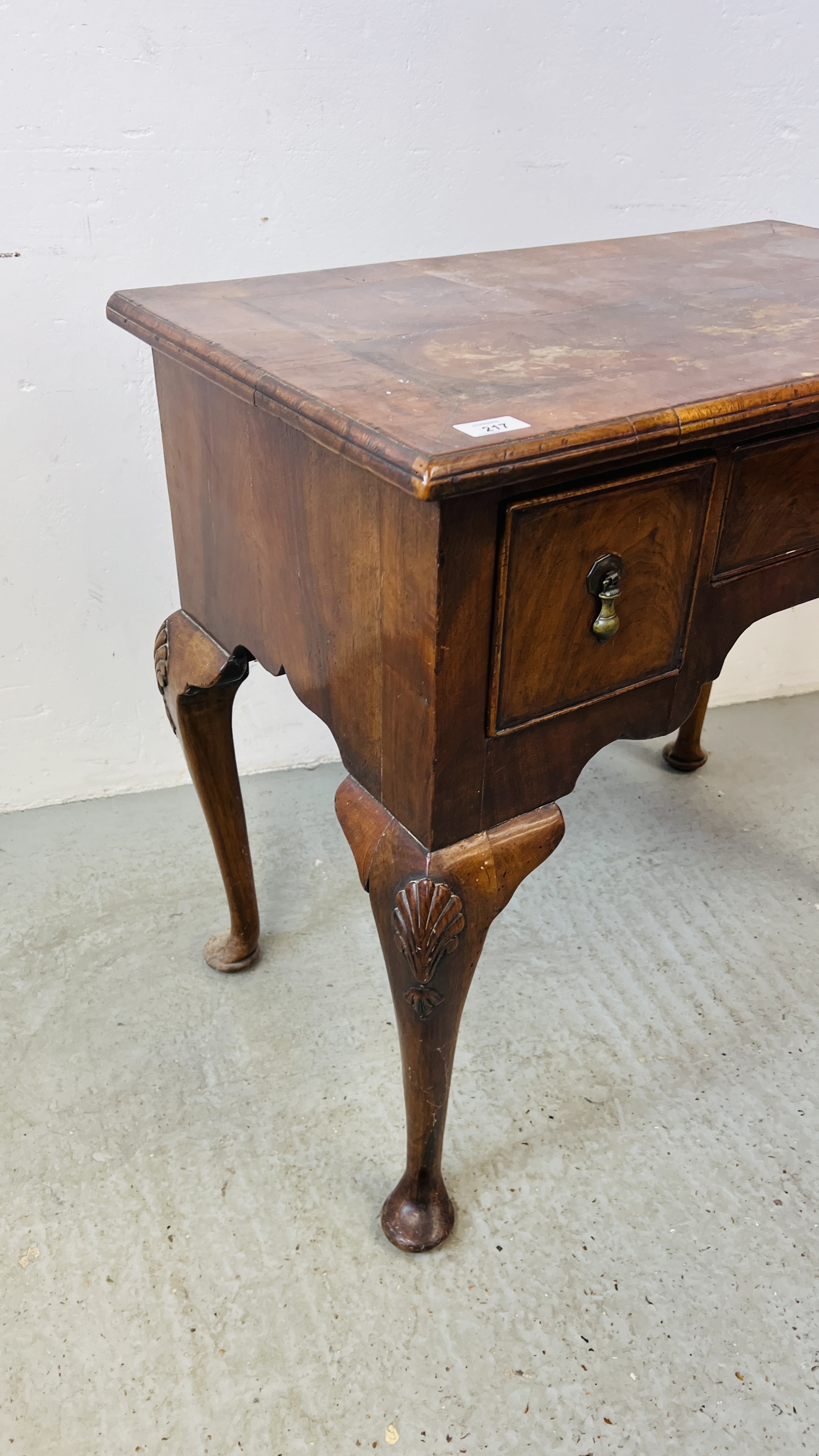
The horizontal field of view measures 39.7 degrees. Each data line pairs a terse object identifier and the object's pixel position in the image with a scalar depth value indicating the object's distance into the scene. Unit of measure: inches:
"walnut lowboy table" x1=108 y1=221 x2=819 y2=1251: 32.5
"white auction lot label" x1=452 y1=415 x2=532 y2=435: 30.8
